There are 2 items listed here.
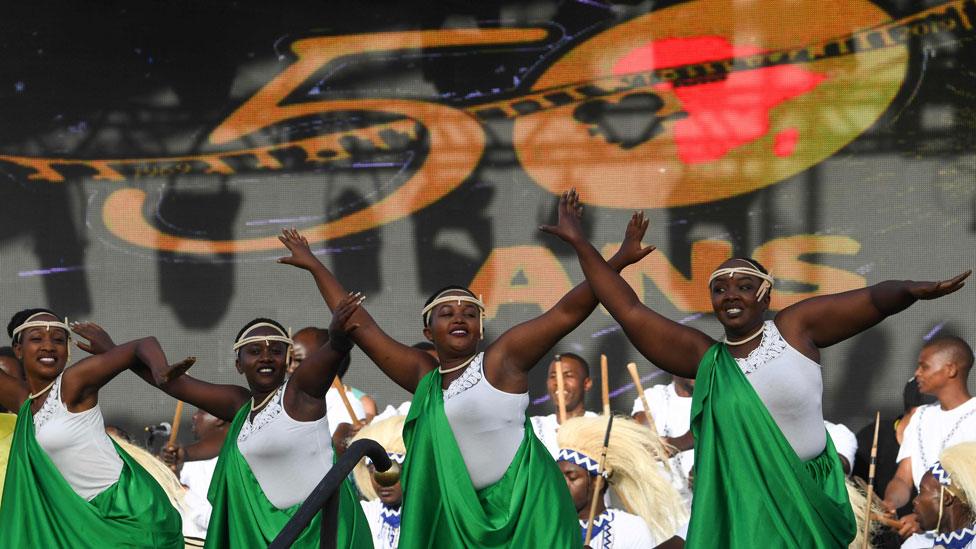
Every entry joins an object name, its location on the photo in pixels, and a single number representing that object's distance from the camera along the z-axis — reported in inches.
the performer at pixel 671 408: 617.6
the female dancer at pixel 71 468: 440.5
